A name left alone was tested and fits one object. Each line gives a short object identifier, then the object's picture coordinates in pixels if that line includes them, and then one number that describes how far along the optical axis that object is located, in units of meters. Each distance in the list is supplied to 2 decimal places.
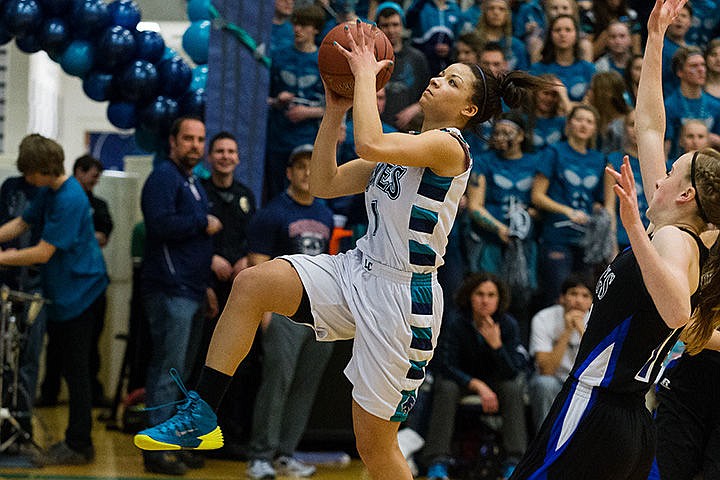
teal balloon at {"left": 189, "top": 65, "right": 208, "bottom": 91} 16.14
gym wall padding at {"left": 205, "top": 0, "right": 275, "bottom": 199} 15.49
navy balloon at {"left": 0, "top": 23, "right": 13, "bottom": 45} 15.02
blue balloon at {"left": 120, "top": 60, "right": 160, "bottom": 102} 15.30
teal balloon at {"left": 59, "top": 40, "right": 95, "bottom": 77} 15.24
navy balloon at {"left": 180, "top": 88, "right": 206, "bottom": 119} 15.92
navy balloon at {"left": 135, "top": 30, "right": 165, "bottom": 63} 15.55
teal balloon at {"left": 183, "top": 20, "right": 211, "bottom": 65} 16.35
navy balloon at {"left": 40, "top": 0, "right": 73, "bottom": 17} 15.05
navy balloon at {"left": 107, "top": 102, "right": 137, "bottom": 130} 15.71
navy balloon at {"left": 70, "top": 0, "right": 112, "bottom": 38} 15.08
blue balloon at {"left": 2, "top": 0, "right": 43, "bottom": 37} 14.72
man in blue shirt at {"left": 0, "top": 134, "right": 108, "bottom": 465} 14.06
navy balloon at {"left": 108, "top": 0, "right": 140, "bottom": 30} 15.42
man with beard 13.83
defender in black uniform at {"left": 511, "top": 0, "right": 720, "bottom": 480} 6.80
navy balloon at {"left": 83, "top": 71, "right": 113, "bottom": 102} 15.55
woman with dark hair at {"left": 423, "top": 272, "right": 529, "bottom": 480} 14.09
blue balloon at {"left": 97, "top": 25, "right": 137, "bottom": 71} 15.13
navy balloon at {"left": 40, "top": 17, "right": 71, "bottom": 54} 15.05
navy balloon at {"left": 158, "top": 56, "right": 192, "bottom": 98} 15.70
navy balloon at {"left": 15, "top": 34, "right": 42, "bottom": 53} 15.18
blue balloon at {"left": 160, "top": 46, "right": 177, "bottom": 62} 15.90
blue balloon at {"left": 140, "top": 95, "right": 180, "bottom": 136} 15.48
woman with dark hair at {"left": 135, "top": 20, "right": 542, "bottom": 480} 7.68
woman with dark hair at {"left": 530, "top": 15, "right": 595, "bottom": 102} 16.72
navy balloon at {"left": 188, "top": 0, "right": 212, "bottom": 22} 16.89
